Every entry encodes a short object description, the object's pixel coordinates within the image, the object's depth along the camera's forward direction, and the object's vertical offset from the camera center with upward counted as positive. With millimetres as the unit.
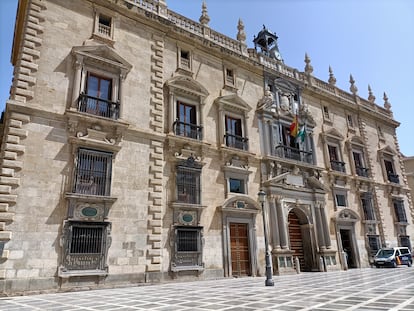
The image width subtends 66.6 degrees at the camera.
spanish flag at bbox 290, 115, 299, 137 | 17984 +6630
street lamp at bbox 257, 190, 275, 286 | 10586 -737
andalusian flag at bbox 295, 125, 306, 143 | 18094 +6286
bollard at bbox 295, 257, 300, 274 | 15961 -789
